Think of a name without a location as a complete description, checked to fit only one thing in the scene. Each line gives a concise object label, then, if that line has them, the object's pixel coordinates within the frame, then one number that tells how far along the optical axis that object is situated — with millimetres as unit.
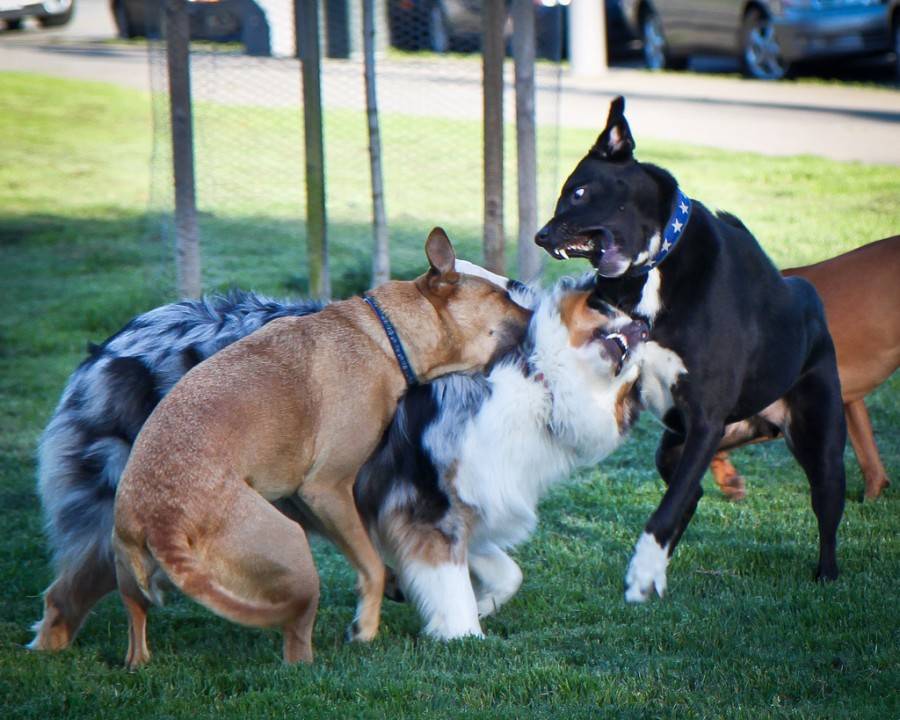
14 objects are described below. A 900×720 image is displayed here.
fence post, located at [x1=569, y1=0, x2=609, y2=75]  35687
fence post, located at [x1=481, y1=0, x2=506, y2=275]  15273
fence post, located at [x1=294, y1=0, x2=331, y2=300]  15078
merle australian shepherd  9141
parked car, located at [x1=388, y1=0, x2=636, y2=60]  17375
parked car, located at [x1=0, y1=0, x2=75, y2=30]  49062
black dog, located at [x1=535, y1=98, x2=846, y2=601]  9164
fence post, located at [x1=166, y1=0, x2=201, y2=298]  13367
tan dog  7770
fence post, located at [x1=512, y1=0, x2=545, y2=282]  15516
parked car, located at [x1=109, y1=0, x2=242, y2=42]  15609
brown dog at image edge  11977
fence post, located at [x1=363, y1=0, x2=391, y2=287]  14992
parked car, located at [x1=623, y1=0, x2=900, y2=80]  31562
